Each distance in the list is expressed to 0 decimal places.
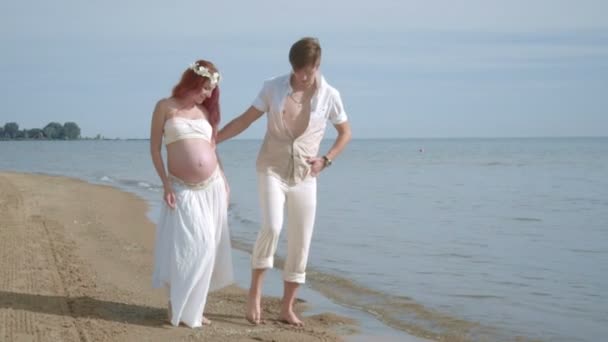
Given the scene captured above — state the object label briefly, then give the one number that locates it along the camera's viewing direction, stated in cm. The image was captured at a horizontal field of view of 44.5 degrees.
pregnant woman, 500
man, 506
